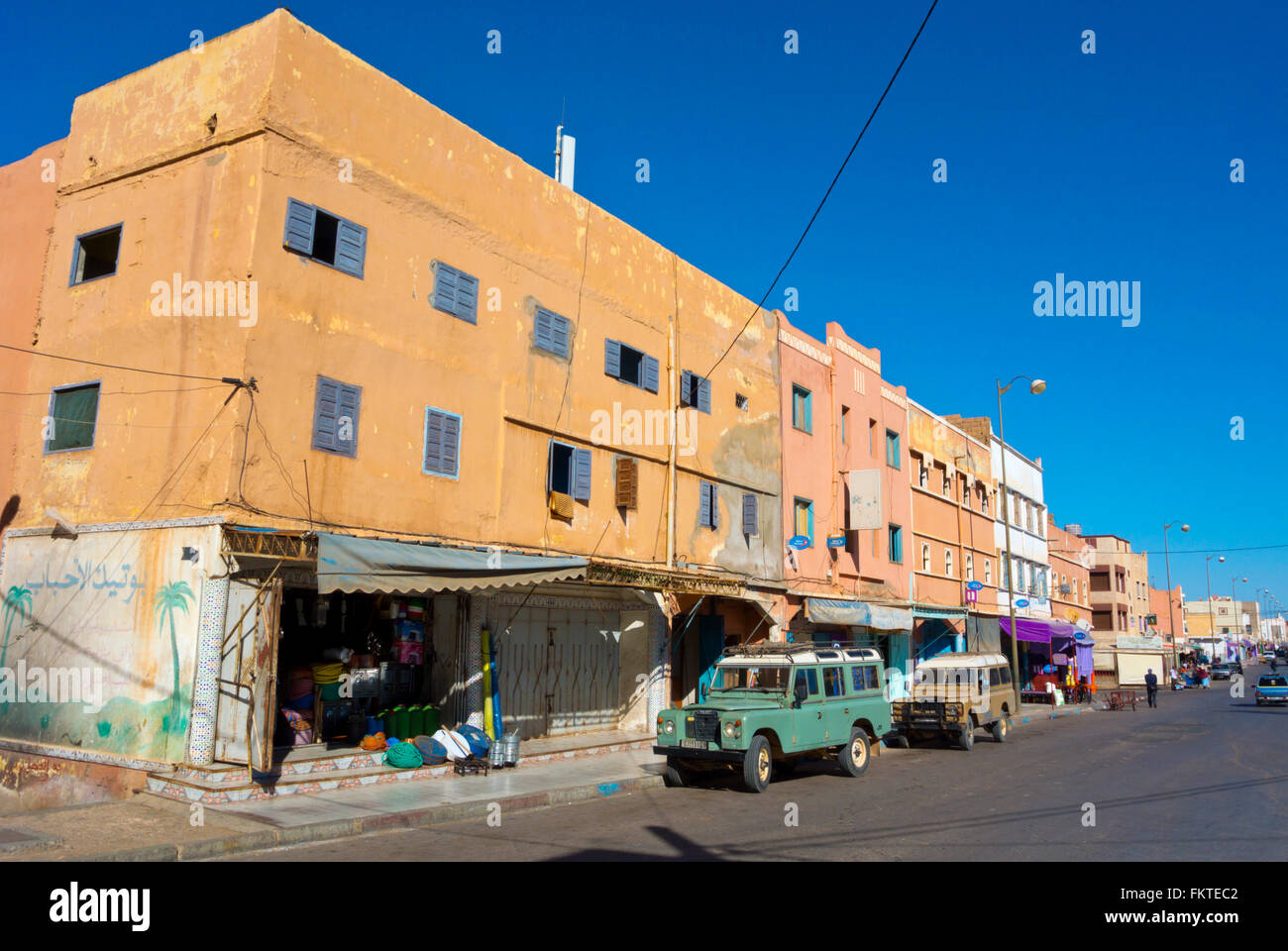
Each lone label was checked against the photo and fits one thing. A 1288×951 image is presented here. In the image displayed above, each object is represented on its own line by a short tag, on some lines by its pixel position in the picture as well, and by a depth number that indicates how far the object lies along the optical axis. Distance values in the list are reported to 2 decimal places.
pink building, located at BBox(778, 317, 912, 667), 28.05
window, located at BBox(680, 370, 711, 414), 23.86
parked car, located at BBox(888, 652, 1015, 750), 22.39
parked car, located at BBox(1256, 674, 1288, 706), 43.34
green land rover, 14.72
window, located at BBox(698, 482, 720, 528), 23.92
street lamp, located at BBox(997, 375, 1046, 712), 34.06
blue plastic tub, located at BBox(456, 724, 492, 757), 16.34
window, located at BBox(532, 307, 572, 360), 19.28
